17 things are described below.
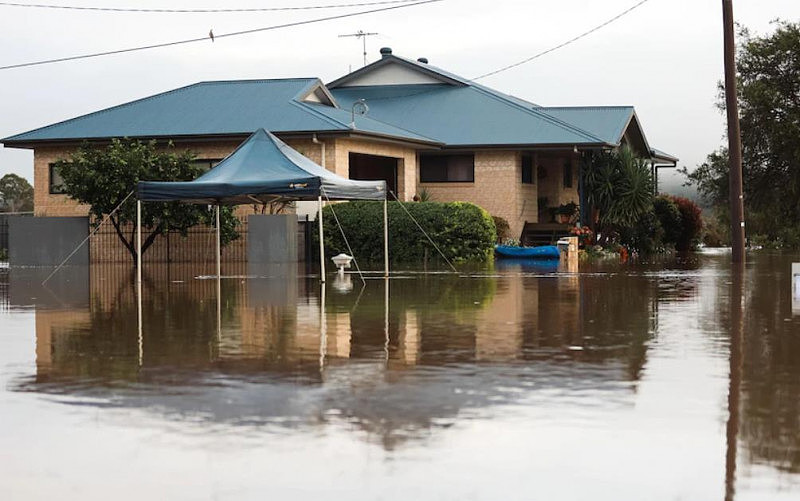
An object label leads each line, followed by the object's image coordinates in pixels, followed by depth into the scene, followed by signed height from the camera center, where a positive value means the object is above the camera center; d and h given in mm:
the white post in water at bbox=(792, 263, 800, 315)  20455 -661
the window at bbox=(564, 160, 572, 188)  50812 +2687
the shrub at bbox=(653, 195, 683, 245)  50906 +1022
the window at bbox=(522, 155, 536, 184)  46562 +2643
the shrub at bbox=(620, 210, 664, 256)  45875 +272
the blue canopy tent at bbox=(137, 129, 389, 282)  26047 +1271
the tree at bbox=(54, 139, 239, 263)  36969 +1938
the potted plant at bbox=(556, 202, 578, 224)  46656 +1144
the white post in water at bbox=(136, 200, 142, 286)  26156 -18
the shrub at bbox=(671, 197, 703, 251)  52719 +774
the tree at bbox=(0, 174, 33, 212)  79944 +3569
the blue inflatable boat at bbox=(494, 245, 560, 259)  39844 -242
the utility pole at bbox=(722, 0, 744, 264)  33312 +2452
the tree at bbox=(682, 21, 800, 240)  49875 +4637
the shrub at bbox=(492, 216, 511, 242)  44094 +542
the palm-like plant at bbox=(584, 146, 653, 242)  44344 +1852
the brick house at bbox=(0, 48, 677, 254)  41094 +3637
